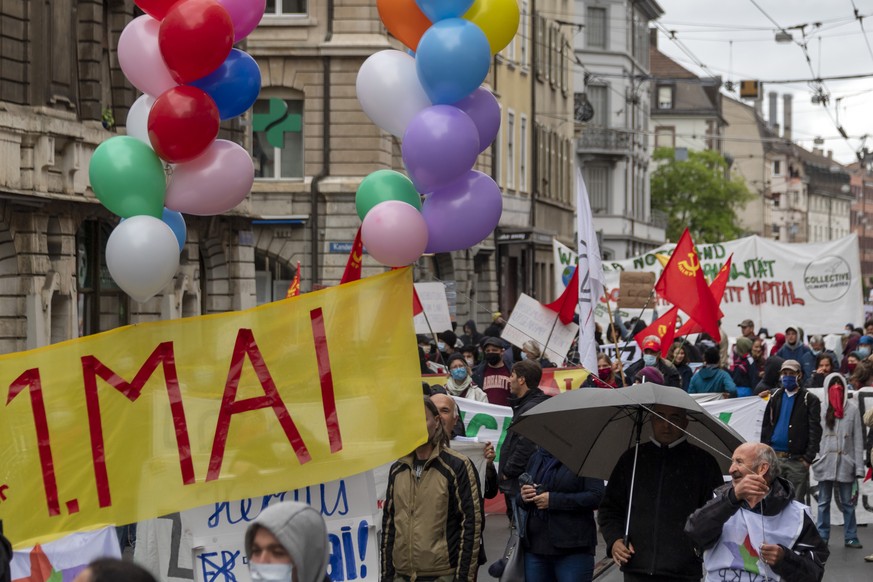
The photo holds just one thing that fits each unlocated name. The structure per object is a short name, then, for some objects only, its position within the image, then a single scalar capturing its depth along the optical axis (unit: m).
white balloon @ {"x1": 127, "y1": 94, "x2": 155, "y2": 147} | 15.42
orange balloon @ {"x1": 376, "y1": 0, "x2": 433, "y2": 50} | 15.49
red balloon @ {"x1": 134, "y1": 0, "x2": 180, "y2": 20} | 15.61
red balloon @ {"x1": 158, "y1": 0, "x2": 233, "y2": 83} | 14.87
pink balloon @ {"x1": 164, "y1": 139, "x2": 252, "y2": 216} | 15.10
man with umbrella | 13.00
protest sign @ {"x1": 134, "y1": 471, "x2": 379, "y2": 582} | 13.96
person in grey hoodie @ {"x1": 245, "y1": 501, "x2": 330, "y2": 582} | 7.77
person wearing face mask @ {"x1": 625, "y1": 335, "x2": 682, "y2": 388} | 29.05
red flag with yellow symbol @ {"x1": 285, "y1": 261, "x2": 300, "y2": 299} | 35.19
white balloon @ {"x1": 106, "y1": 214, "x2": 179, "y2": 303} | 14.30
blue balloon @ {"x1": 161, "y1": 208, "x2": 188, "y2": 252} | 15.37
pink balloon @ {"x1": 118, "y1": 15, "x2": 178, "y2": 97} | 15.42
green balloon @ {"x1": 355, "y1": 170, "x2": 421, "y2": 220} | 14.74
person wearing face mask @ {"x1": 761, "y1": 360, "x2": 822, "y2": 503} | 24.17
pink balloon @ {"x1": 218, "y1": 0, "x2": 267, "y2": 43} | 15.56
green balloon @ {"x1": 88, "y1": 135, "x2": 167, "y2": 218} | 14.60
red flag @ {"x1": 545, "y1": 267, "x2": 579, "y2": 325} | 31.30
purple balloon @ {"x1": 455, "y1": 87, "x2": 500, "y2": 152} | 15.28
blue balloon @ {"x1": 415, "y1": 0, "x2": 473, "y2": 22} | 15.03
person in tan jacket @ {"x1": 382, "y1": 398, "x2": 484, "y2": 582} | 13.04
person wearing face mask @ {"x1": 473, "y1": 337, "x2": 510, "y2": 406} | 26.96
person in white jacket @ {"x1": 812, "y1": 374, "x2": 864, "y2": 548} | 24.81
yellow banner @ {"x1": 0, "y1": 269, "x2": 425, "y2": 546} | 13.43
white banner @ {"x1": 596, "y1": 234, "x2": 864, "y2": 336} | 50.28
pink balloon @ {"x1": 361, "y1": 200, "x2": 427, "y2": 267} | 14.24
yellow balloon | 15.42
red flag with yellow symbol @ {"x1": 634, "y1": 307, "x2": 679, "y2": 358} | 33.60
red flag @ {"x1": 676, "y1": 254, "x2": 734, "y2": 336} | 39.13
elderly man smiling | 11.37
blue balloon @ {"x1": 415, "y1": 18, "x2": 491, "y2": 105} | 14.49
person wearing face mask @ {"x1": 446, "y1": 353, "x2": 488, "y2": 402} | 25.87
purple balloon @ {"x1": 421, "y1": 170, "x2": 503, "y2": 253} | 14.88
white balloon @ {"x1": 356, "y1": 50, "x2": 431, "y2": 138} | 15.13
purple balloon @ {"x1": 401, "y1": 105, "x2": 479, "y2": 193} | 14.46
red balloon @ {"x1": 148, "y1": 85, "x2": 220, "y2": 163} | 14.70
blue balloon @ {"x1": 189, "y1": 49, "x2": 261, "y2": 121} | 15.49
